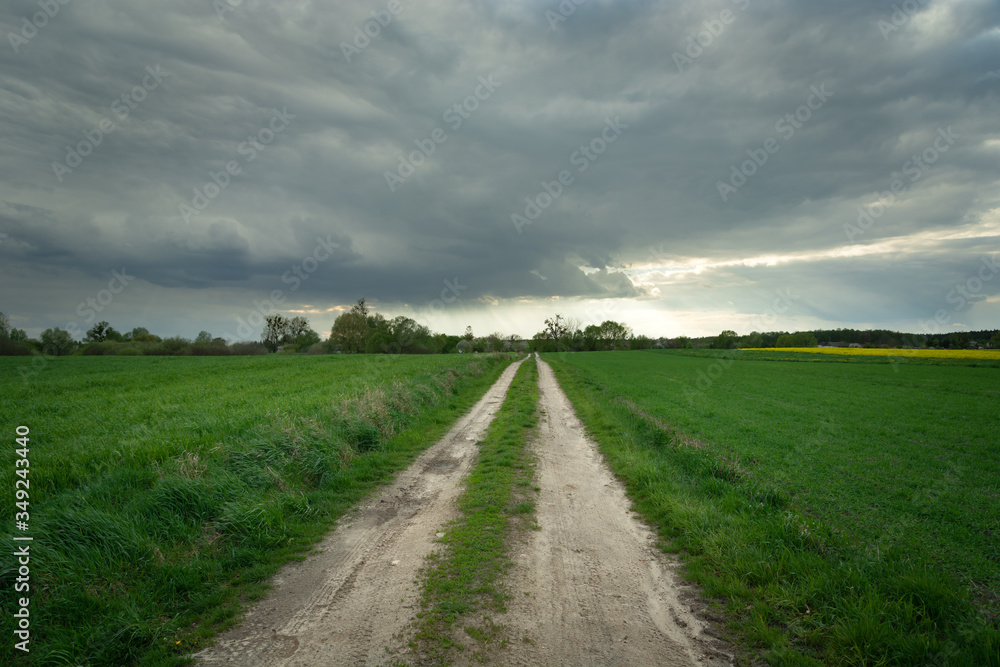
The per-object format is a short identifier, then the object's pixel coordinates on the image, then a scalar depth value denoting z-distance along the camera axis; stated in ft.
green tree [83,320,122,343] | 297.80
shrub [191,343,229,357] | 246.47
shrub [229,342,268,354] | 273.27
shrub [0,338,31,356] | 176.14
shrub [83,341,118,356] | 224.74
